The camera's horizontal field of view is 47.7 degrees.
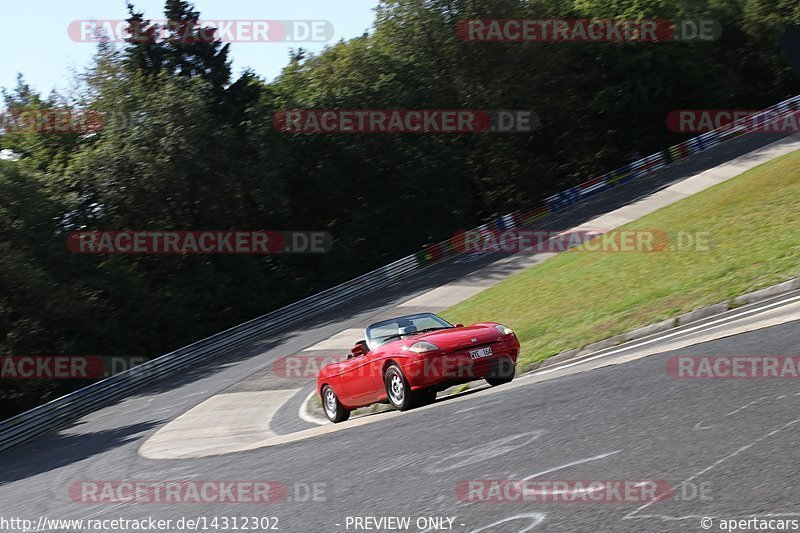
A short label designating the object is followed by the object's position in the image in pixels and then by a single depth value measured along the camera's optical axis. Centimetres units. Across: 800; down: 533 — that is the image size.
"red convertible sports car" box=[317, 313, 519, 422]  1247
